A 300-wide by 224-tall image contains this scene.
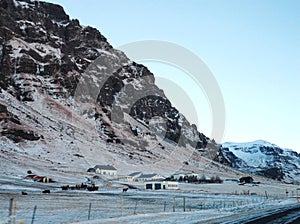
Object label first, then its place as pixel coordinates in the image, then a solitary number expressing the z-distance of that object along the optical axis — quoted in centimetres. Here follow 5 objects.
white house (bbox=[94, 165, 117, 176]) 15632
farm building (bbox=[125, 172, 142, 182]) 15195
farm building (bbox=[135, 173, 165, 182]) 14900
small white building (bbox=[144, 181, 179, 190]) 11925
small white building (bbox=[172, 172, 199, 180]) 17540
